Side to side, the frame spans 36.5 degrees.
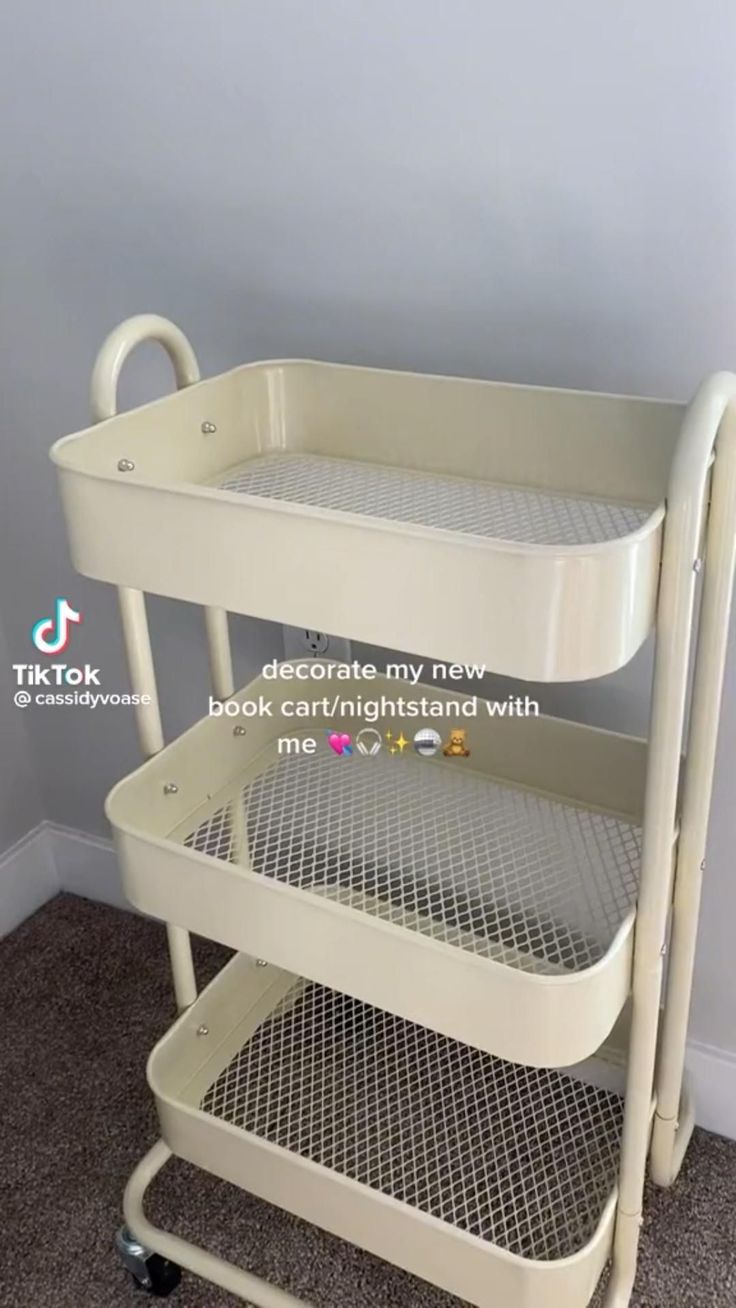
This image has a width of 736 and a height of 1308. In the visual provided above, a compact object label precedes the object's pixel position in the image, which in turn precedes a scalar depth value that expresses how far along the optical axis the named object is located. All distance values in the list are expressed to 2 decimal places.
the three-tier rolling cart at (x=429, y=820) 0.78
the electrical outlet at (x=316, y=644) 1.32
